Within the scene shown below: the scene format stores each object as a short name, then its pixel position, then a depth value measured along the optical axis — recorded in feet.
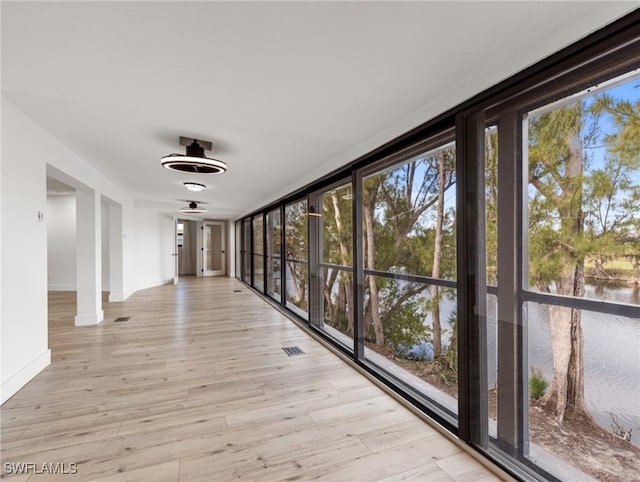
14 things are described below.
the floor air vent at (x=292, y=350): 11.37
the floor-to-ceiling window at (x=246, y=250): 29.07
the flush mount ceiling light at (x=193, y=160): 9.17
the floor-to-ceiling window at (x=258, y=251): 25.01
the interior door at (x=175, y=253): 30.63
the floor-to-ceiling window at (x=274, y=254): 19.81
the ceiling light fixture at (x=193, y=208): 23.13
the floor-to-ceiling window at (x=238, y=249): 33.55
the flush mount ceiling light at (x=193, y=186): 14.62
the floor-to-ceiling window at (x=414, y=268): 7.93
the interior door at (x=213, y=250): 37.17
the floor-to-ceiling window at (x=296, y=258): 16.25
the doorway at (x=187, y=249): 39.22
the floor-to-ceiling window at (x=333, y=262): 12.44
